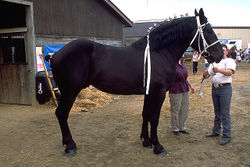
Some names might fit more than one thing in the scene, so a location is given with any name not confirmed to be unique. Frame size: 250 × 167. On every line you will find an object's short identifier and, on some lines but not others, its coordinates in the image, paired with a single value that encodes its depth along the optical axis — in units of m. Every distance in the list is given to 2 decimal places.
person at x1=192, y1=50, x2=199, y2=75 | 15.06
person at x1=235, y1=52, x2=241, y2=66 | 22.97
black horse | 3.58
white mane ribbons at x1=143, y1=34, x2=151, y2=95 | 3.53
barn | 7.16
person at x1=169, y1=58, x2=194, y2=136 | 4.43
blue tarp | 7.75
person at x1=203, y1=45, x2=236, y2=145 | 3.94
